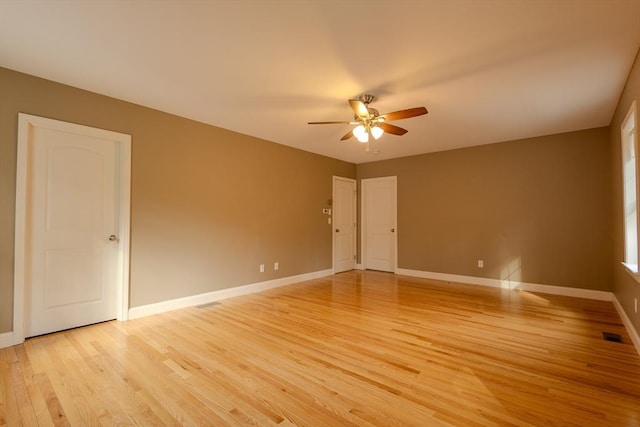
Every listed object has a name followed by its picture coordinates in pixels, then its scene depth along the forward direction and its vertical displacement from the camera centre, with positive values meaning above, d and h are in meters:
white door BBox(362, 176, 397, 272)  6.45 -0.11
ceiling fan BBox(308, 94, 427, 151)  2.92 +1.04
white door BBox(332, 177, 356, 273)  6.43 -0.13
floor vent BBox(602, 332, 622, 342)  2.88 -1.15
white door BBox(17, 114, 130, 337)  2.88 -0.12
